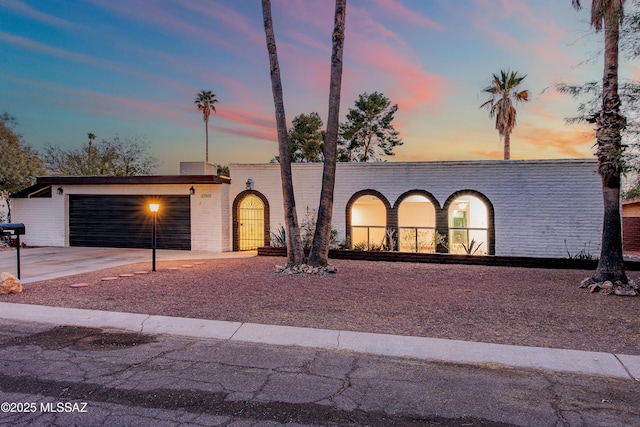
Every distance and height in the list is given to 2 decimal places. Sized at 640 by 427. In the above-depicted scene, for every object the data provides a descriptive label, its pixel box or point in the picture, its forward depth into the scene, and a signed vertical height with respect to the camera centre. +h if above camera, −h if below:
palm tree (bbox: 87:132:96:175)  28.93 +4.66
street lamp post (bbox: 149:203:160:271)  10.31 +0.10
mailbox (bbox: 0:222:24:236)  8.61 -0.35
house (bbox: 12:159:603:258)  13.41 +0.20
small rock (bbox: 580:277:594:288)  8.37 -1.56
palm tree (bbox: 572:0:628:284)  7.84 +1.42
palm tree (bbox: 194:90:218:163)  44.44 +12.77
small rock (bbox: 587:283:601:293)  7.97 -1.60
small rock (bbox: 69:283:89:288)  8.32 -1.57
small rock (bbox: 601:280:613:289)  7.89 -1.52
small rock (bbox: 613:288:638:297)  7.61 -1.61
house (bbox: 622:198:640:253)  16.45 -0.95
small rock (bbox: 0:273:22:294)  7.55 -1.40
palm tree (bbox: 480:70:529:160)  25.75 +7.47
